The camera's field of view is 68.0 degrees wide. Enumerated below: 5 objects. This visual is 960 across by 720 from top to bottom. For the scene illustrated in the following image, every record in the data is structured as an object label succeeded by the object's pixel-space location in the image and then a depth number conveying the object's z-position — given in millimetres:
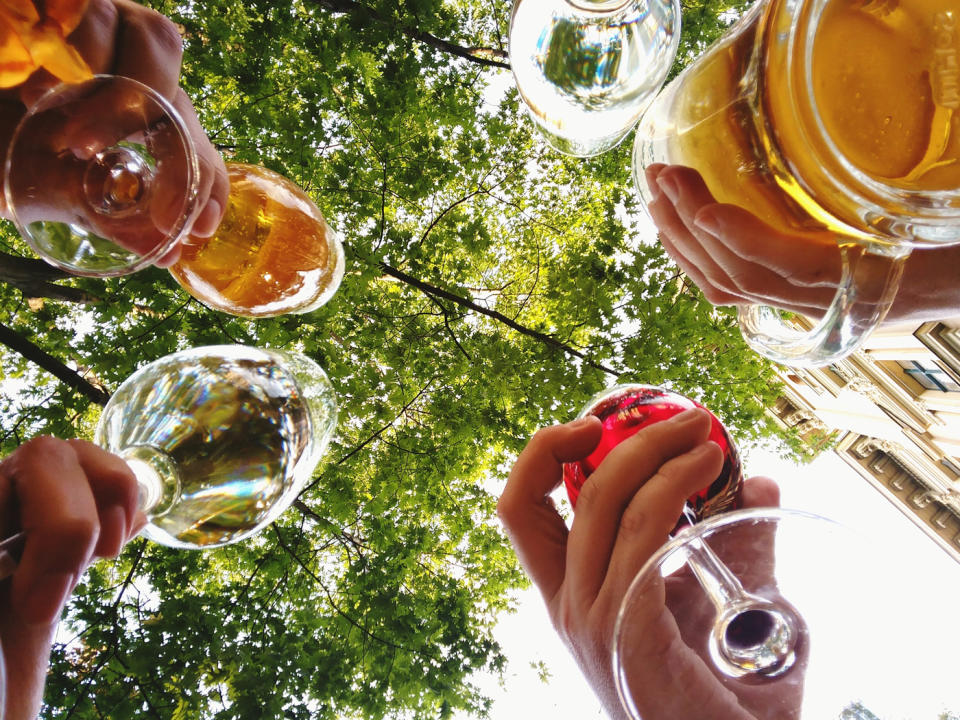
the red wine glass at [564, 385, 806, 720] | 224
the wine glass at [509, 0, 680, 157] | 260
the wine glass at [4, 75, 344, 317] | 256
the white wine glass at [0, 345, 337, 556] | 297
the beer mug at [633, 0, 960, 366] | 181
